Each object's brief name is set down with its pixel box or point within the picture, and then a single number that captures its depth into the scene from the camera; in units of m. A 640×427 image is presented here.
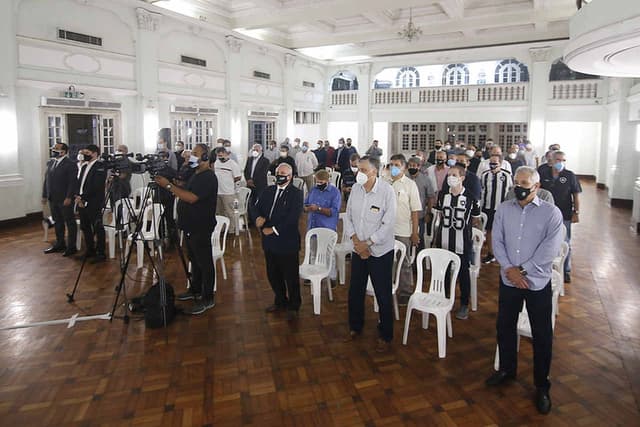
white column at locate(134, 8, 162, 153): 10.46
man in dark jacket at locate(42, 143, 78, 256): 6.50
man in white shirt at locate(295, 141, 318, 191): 10.73
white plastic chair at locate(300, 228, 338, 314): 4.45
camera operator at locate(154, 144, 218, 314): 4.30
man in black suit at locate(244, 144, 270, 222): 8.07
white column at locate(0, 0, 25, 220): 8.07
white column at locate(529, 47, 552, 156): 14.52
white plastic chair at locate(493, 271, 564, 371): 3.37
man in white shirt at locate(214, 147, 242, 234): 7.18
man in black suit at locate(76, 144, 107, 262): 6.27
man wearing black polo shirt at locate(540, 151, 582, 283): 5.38
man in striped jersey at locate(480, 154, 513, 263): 6.16
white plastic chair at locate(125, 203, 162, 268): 6.08
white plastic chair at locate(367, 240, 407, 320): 4.17
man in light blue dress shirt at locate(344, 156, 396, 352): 3.71
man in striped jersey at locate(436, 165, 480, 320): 4.25
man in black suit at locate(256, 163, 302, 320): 4.27
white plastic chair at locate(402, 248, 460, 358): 3.65
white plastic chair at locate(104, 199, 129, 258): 6.46
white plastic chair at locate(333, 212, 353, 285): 5.31
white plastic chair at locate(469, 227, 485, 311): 4.58
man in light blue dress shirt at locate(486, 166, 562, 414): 2.94
